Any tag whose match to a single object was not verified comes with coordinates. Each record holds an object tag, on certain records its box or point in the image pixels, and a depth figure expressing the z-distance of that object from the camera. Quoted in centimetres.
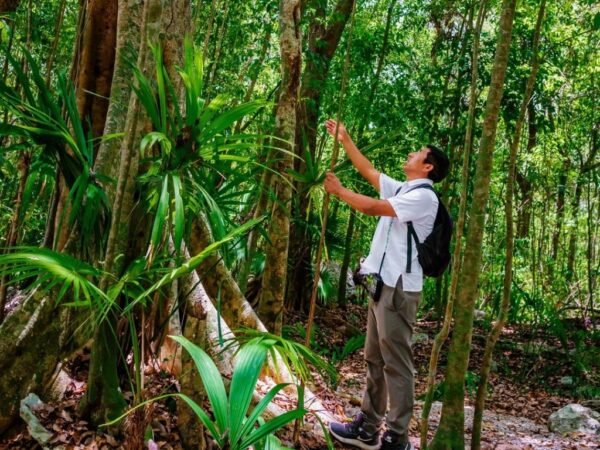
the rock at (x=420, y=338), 902
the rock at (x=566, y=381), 742
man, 346
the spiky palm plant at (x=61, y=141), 243
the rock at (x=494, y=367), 798
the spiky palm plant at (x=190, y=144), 233
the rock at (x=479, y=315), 1111
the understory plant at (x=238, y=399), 186
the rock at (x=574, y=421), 553
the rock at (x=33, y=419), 303
